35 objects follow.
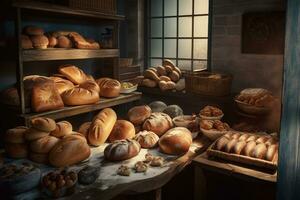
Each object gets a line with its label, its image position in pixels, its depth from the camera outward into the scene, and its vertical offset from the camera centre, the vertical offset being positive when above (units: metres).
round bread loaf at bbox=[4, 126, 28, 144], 2.18 -0.55
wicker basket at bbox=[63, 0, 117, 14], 3.21 +0.56
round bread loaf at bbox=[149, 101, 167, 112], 3.26 -0.52
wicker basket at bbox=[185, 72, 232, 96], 3.60 -0.32
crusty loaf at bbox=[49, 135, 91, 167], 2.06 -0.64
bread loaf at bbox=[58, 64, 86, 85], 3.41 -0.19
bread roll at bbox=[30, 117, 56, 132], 2.15 -0.47
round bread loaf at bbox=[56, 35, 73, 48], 3.26 +0.15
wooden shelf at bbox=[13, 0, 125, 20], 2.69 +0.45
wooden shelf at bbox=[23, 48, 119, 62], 2.82 +0.03
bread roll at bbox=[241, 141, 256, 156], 2.19 -0.65
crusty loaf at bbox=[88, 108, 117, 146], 2.45 -0.57
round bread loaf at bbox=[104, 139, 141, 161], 2.20 -0.67
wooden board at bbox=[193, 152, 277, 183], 2.05 -0.77
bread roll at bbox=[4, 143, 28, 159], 2.18 -0.65
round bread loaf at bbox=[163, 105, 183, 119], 3.08 -0.54
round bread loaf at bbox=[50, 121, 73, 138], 2.26 -0.54
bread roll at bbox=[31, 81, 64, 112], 2.85 -0.39
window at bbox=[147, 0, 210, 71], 4.51 +0.36
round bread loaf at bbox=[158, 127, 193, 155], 2.35 -0.65
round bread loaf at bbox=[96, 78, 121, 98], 3.57 -0.35
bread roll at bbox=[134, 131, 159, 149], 2.46 -0.66
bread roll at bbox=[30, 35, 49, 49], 2.95 +0.14
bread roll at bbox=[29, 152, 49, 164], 2.12 -0.69
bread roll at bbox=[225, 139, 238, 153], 2.26 -0.64
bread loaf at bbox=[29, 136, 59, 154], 2.11 -0.60
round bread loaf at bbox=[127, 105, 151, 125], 2.87 -0.54
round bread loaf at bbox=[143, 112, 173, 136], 2.68 -0.58
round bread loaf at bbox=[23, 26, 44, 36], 2.98 +0.25
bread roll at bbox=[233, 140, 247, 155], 2.23 -0.64
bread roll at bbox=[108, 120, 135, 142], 2.53 -0.61
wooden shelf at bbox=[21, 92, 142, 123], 2.85 -0.53
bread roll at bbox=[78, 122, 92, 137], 2.52 -0.59
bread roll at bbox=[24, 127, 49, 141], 2.12 -0.53
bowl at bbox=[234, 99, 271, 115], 3.08 -0.52
